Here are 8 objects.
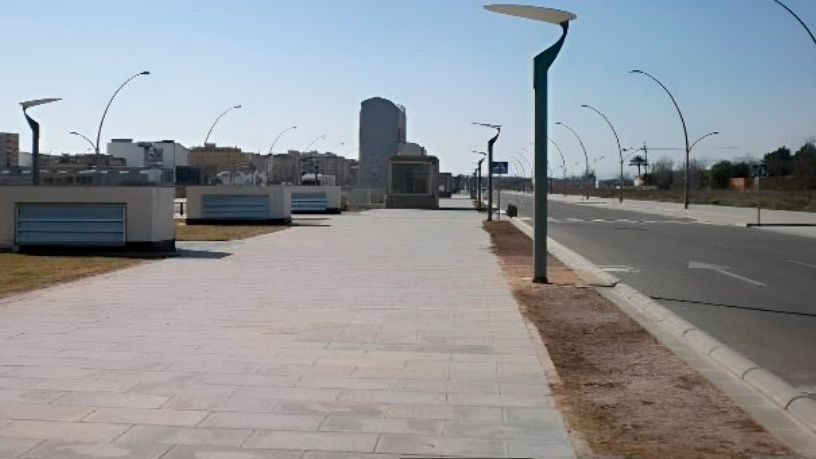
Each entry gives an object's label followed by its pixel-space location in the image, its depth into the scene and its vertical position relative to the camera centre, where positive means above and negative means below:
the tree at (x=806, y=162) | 97.32 +4.37
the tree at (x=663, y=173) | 148.00 +4.04
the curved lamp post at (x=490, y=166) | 38.91 +1.30
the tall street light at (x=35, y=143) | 26.06 +1.43
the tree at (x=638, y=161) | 141.35 +5.71
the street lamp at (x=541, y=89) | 13.98 +1.73
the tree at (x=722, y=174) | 129.25 +3.42
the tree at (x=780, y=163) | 116.00 +4.64
